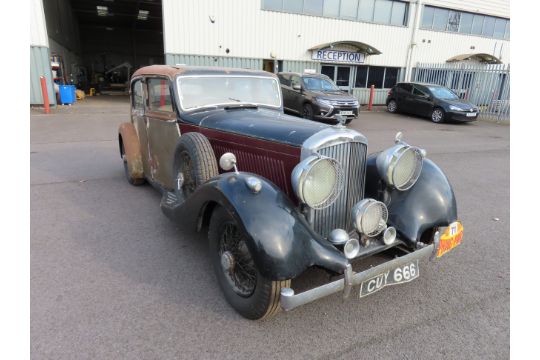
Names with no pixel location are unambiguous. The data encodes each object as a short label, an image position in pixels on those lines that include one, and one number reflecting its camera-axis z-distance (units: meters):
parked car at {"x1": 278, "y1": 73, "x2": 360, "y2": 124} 10.70
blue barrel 13.41
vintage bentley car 2.03
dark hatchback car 12.88
